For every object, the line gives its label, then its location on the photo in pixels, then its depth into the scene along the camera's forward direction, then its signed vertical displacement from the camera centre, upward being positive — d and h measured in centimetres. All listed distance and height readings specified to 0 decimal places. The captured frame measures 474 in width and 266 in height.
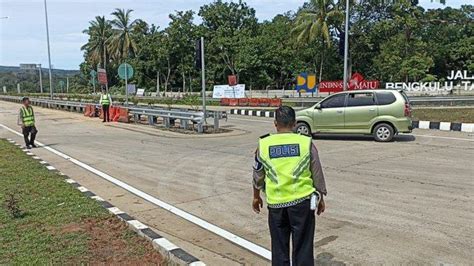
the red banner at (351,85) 3259 -19
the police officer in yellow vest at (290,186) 359 -83
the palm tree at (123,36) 7050 +710
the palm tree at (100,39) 7762 +734
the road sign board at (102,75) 2760 +37
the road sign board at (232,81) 4162 +10
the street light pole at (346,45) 2288 +193
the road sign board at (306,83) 4469 -7
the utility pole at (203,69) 1740 +48
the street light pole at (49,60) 3931 +190
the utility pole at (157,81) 6818 +5
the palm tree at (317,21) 4891 +675
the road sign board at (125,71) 2231 +53
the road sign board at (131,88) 5640 -84
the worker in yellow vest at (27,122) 1452 -130
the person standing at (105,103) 2366 -112
